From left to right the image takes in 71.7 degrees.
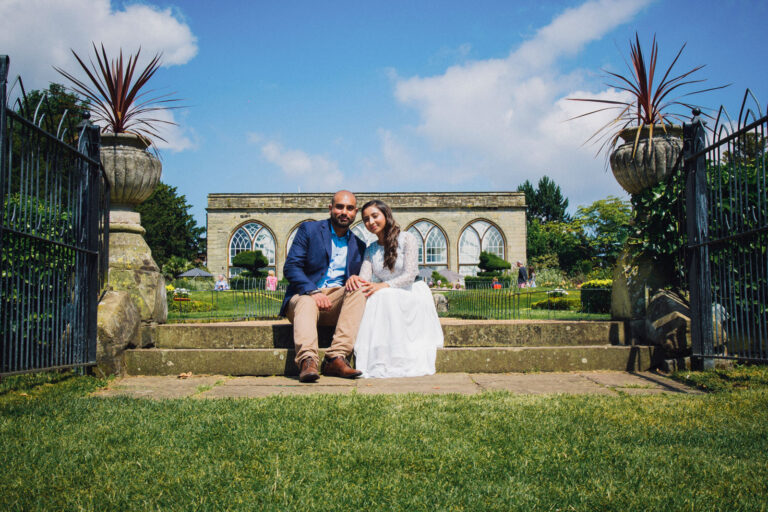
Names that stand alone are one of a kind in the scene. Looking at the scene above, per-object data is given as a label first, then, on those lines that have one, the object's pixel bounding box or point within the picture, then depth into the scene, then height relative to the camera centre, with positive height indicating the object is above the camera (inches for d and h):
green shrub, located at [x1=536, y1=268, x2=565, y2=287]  971.5 +16.3
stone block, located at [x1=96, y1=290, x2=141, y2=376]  166.3 -13.1
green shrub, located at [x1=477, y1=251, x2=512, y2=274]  1069.6 +48.3
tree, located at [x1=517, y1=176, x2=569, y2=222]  2415.1 +388.0
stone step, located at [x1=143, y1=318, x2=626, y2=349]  188.4 -16.9
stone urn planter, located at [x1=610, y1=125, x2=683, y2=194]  189.8 +46.5
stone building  1136.2 +142.0
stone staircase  173.3 -20.7
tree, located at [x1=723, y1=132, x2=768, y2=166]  138.8 +37.1
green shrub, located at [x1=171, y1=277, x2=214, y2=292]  821.0 +10.6
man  163.3 -0.2
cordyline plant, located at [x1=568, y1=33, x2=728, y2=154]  191.8 +69.9
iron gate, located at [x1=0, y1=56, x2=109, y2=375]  128.5 +12.4
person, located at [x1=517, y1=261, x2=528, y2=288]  811.7 +15.0
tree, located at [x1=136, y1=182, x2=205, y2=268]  1343.5 +174.9
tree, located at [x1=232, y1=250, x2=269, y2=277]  1043.3 +55.2
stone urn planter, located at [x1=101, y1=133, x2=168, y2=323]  188.1 +25.5
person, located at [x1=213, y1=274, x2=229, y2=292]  865.5 +10.6
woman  170.7 -7.3
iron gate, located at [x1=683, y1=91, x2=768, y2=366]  143.2 +12.4
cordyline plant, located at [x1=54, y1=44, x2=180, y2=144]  192.1 +72.3
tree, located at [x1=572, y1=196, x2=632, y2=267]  1413.6 +189.6
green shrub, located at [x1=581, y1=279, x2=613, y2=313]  272.7 -7.7
